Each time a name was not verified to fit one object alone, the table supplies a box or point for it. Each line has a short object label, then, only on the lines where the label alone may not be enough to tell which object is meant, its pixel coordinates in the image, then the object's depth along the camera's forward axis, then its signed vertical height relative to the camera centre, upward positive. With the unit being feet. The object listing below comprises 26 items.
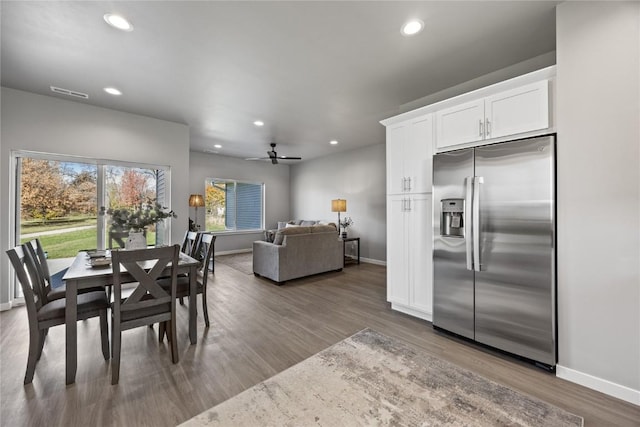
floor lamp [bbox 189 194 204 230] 20.57 +0.99
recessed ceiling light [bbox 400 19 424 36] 7.14 +5.28
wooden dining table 6.29 -1.83
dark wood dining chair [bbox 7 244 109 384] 6.14 -2.41
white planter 8.96 -0.95
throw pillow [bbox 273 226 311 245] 15.19 -1.12
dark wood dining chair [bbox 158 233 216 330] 8.62 -2.34
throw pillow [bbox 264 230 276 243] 20.21 -1.78
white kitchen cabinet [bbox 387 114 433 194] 9.70 +2.30
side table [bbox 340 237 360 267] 20.58 -2.83
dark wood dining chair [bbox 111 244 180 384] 6.39 -2.30
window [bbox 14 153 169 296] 11.78 +0.78
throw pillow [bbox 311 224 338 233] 16.46 -0.98
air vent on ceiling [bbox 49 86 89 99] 11.11 +5.33
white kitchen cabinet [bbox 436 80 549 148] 7.05 +2.97
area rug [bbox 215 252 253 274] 18.76 -3.91
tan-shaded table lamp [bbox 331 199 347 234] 21.54 +0.71
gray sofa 14.80 -2.41
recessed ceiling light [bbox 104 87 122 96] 11.01 +5.33
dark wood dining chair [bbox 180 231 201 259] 10.74 -1.33
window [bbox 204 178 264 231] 24.41 +0.85
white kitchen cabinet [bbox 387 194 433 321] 9.77 -1.61
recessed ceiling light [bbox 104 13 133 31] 6.88 +5.26
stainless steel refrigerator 6.75 -0.94
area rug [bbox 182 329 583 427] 5.27 -4.19
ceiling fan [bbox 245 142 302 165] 19.77 +4.55
